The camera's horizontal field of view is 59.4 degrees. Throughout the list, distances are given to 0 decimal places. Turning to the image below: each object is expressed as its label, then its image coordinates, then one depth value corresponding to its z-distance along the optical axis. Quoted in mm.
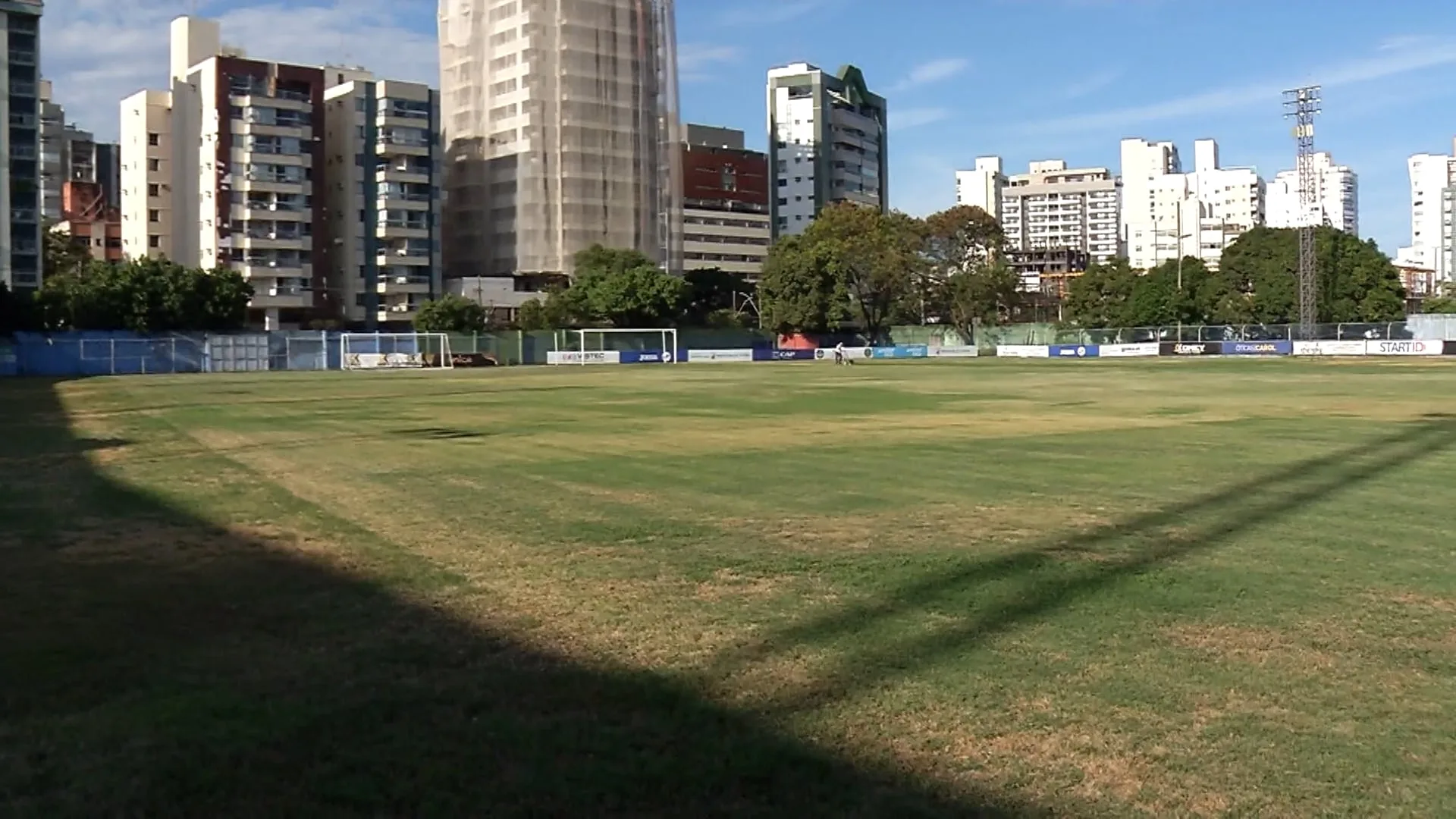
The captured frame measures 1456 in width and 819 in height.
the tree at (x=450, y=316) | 94000
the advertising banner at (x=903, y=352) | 102625
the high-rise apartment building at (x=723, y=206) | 164125
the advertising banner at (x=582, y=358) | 89812
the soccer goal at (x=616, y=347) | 90562
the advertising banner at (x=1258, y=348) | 84250
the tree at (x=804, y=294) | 101812
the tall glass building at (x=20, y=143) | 92625
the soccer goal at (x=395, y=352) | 80062
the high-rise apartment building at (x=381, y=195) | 109312
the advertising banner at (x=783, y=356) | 100188
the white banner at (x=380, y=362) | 79875
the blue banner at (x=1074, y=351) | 93250
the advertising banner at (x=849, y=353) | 99500
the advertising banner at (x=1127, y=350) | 89875
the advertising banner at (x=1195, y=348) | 86812
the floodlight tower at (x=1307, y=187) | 81562
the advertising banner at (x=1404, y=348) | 78500
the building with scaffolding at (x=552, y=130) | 115625
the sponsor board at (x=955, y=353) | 102562
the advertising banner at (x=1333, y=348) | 80625
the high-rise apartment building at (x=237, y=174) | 103188
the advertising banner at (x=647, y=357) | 92000
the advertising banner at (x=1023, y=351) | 96788
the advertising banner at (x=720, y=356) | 97125
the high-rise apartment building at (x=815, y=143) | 180500
